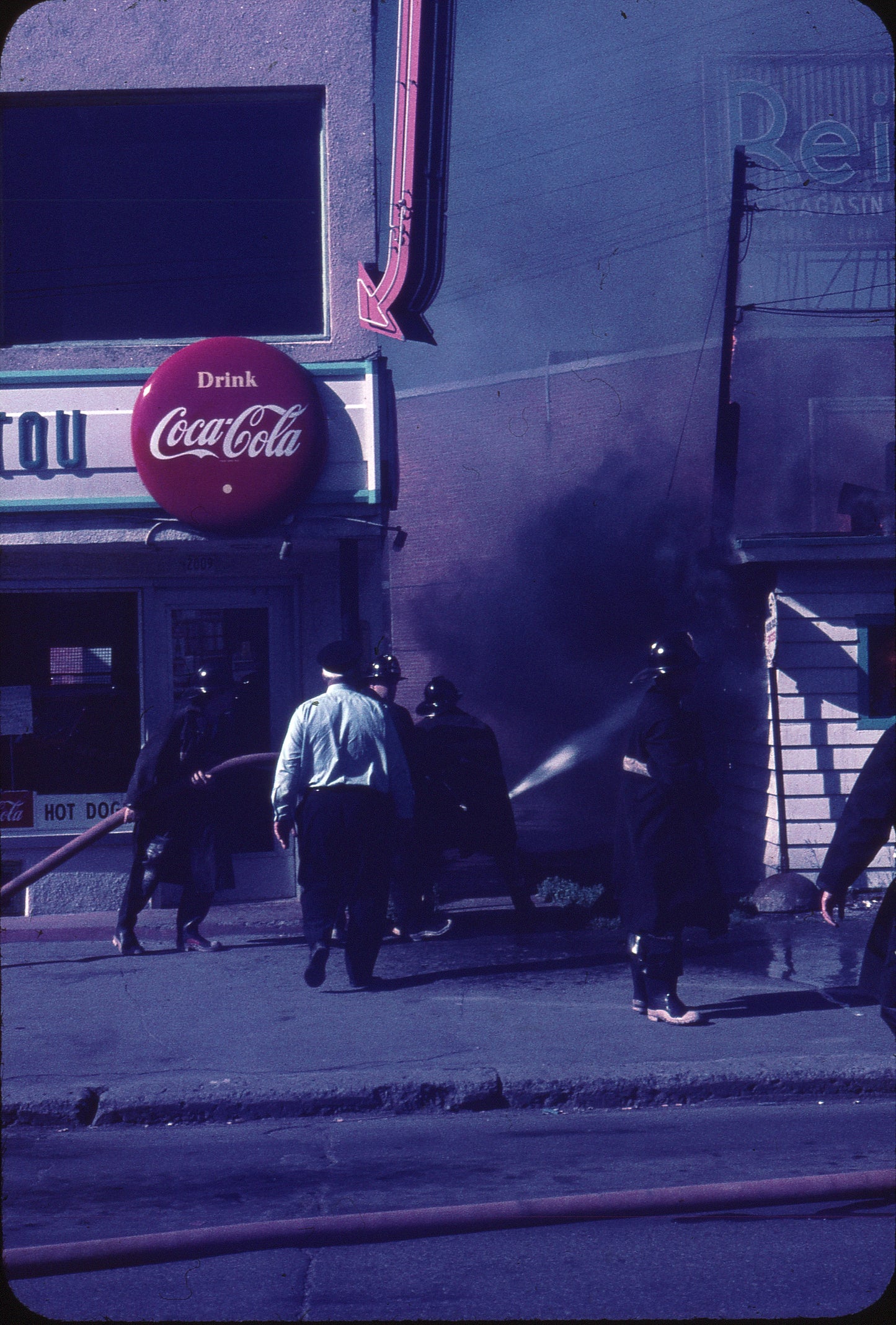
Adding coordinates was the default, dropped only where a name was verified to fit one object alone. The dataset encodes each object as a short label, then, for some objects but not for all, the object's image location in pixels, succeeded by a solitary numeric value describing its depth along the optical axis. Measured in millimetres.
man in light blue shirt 6750
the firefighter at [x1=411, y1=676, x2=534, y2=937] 8711
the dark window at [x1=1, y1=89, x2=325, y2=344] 9562
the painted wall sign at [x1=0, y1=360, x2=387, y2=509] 8898
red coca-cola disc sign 8602
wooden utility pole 13091
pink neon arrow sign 8914
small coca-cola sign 9336
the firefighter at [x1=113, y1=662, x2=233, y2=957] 7871
